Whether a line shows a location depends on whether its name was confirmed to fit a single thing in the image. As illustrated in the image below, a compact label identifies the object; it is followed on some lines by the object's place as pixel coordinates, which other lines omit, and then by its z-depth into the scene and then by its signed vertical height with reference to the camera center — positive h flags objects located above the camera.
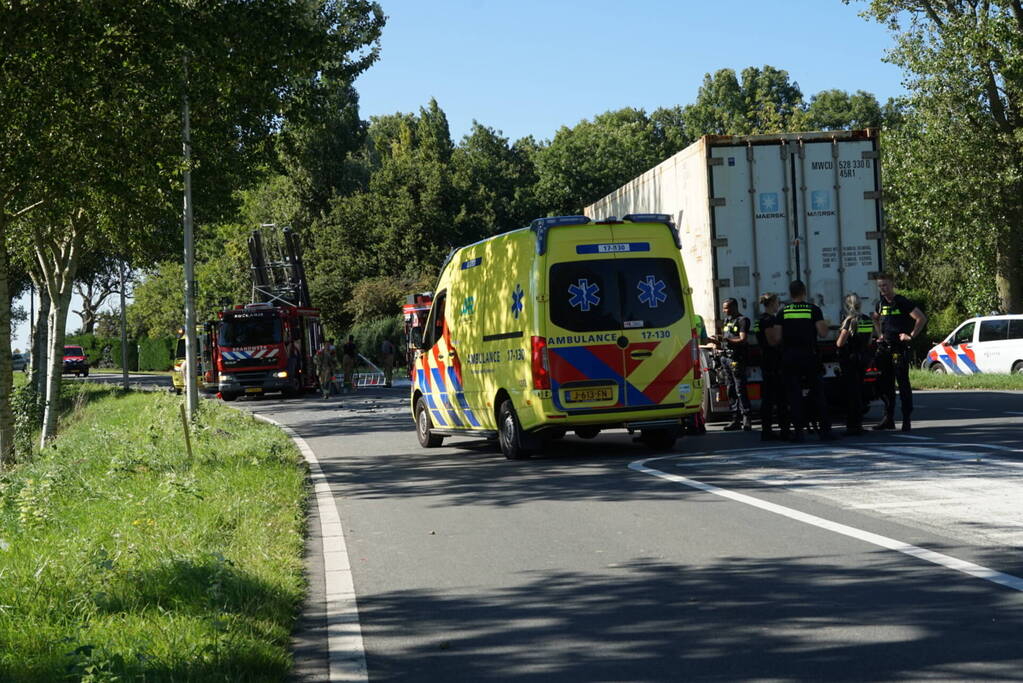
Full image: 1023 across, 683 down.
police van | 29.70 +0.03
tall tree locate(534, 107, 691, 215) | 71.94 +11.91
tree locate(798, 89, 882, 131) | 84.19 +16.67
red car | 83.44 +1.12
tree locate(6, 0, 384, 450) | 15.32 +4.04
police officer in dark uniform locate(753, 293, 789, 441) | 14.99 -0.24
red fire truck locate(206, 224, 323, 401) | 39.12 +0.74
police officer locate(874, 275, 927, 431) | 15.06 +0.23
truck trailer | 17.62 +1.95
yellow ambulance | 13.87 +0.35
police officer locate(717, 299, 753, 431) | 16.88 -0.02
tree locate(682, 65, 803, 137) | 89.50 +19.21
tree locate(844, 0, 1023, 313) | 33.97 +5.81
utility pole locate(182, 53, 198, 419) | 24.97 +1.09
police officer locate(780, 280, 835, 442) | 14.48 +0.06
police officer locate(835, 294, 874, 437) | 15.18 -0.11
